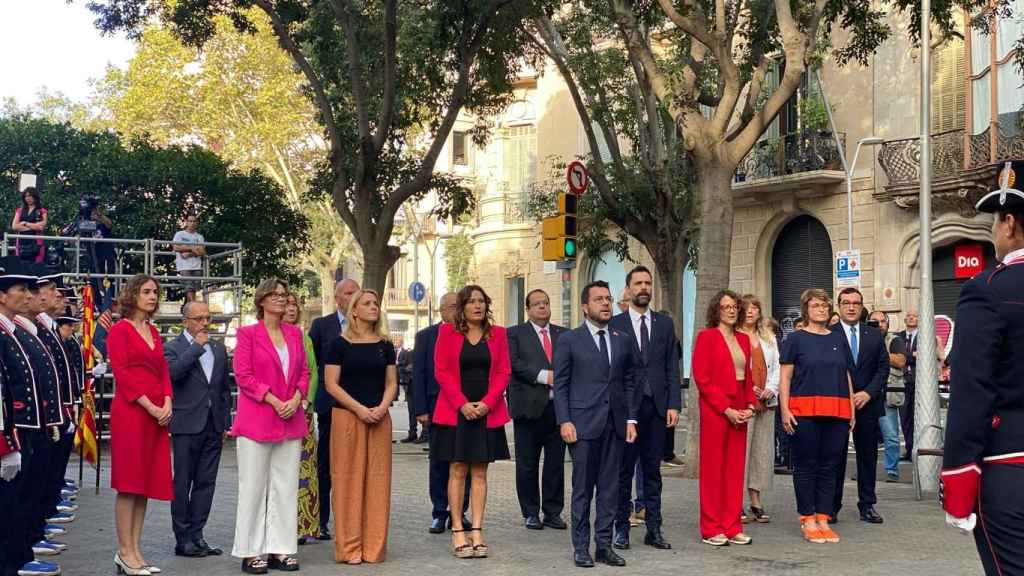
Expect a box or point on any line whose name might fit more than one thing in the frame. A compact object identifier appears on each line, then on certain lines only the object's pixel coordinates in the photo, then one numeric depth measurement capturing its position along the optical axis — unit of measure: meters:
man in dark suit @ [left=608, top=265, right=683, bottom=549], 10.18
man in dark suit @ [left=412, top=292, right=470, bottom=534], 11.09
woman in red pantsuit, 10.19
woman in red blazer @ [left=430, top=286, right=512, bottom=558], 9.80
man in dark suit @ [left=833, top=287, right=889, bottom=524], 11.49
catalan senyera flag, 13.72
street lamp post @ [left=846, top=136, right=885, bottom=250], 28.12
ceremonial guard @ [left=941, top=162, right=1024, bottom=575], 4.68
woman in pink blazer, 9.19
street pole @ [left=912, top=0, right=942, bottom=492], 13.82
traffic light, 16.16
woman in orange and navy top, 10.65
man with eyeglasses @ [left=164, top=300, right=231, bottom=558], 9.91
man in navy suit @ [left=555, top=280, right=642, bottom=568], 9.39
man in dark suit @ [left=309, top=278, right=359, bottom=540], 10.64
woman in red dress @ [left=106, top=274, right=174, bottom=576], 9.00
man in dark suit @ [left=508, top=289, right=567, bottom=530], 11.45
